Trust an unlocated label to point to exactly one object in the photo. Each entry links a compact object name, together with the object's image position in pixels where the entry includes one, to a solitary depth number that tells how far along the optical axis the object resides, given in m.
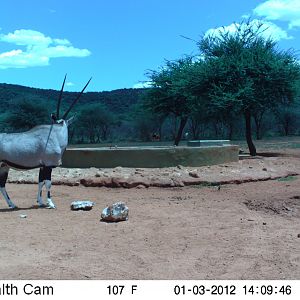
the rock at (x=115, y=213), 5.84
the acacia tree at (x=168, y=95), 20.20
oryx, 6.61
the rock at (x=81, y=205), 6.69
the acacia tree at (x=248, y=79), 15.32
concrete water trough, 10.46
